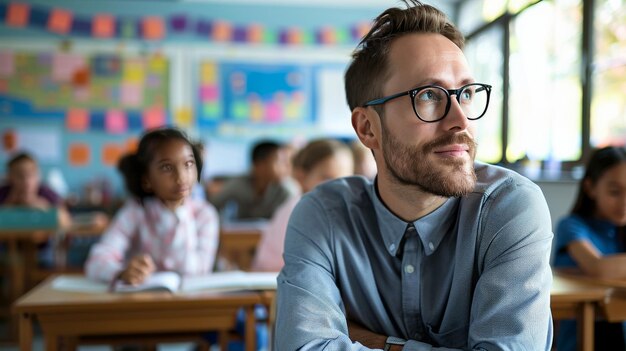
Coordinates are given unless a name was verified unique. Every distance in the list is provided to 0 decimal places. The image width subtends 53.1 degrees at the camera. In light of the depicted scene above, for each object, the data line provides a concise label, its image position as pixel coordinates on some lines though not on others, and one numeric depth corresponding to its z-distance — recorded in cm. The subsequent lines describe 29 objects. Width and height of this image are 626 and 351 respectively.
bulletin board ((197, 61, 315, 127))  625
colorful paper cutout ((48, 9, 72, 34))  600
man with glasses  117
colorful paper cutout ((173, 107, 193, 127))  620
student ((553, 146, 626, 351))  208
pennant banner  596
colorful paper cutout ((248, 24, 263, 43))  635
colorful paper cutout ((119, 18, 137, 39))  609
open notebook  182
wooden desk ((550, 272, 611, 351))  174
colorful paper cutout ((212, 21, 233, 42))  629
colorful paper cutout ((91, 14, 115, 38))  607
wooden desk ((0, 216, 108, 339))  398
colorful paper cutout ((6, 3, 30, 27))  593
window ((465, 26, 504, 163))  519
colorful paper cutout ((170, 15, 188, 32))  620
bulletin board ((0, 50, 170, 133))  588
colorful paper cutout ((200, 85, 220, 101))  623
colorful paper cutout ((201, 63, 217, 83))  623
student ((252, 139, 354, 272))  250
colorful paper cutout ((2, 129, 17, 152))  587
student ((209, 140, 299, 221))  451
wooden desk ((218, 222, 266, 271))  372
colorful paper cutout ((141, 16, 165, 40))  614
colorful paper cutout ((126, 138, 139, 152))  607
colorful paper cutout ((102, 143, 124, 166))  602
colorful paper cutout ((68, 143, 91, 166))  600
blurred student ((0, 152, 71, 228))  453
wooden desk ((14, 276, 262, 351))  170
